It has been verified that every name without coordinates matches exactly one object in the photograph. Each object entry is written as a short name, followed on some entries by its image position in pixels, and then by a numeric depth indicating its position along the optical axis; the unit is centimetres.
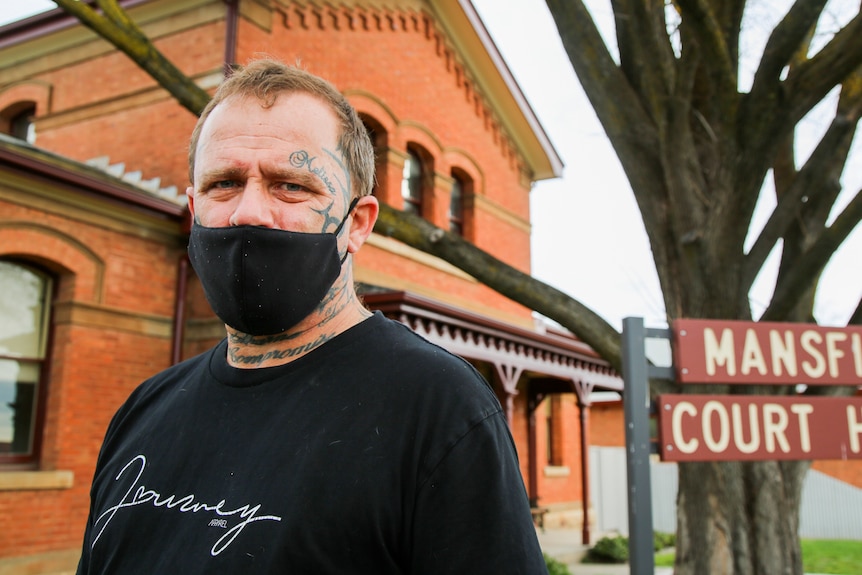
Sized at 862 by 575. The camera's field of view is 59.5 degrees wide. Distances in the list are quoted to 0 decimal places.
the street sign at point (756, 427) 396
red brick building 809
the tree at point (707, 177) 508
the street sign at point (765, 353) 405
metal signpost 378
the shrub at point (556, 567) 1055
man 125
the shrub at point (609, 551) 1298
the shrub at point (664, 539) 1552
